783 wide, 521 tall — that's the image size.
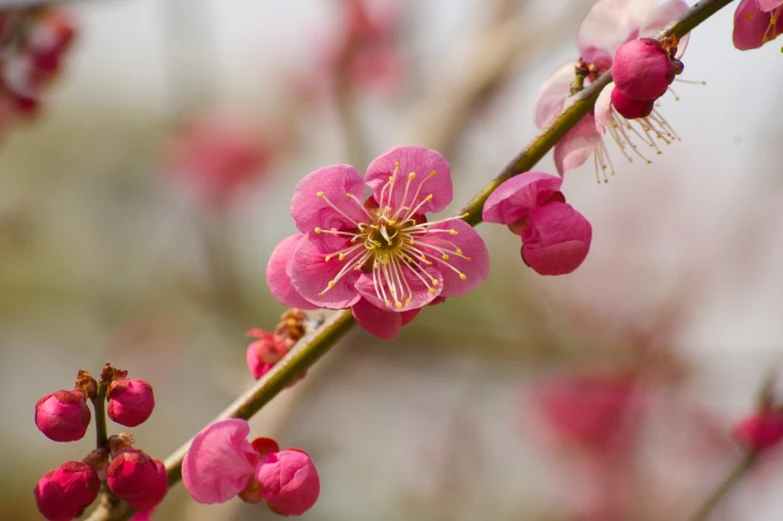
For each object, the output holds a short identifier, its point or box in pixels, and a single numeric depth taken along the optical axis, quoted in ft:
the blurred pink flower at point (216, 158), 10.69
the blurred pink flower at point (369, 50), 9.88
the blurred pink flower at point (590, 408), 7.63
